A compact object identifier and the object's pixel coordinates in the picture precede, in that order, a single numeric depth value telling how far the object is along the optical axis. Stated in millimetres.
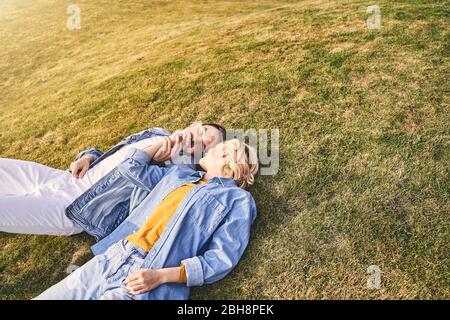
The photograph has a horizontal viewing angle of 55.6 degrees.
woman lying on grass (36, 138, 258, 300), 3639
